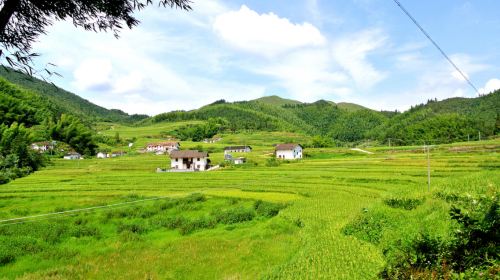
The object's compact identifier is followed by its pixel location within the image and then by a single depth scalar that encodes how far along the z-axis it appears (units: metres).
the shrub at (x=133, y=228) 21.06
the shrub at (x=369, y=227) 16.41
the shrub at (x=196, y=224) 21.06
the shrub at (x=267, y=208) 24.41
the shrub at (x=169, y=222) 22.03
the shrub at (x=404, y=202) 21.20
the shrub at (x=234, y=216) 22.78
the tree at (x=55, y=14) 5.97
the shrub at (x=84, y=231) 20.20
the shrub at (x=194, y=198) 28.67
